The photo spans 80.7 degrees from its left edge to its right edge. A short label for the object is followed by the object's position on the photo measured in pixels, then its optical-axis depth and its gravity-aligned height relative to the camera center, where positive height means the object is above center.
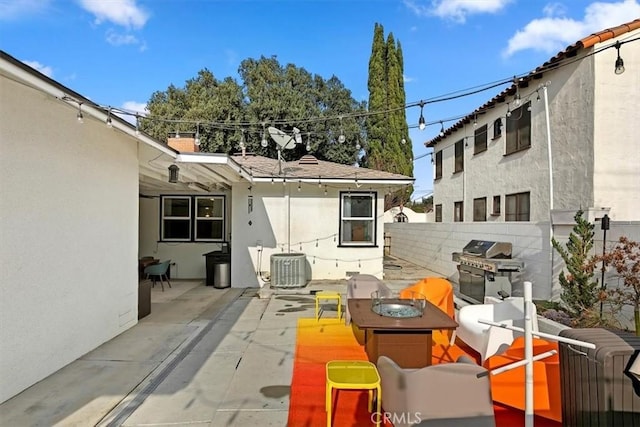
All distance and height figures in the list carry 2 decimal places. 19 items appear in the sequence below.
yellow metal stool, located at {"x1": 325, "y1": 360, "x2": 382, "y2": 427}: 2.86 -1.26
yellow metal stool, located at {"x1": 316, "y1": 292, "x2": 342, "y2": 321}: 6.27 -1.25
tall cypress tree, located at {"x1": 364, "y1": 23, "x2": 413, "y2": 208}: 24.48 +7.05
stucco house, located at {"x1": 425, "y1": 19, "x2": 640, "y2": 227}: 7.65 +1.96
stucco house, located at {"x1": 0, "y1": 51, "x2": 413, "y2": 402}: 3.58 +0.07
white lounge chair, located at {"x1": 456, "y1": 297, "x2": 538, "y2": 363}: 4.01 -1.19
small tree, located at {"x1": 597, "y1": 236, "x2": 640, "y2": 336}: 4.48 -0.60
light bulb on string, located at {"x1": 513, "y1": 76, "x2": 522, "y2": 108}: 5.39 +1.86
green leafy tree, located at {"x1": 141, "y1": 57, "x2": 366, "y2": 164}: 21.98 +7.09
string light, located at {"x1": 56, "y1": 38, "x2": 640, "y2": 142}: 5.78 +2.11
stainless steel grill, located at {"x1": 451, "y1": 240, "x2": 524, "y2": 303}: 6.95 -0.91
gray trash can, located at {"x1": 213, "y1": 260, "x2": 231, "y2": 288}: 9.45 -1.36
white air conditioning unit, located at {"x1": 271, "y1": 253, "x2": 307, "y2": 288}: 8.88 -1.18
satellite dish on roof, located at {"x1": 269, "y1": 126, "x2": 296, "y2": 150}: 9.41 +2.09
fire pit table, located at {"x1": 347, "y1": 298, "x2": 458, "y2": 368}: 3.84 -1.23
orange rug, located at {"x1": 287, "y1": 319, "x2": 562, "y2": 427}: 3.16 -1.66
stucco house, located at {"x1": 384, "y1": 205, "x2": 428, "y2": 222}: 23.06 +0.42
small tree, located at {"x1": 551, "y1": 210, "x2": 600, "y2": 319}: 5.00 -0.71
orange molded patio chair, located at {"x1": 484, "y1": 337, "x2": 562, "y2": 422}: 3.01 -1.34
